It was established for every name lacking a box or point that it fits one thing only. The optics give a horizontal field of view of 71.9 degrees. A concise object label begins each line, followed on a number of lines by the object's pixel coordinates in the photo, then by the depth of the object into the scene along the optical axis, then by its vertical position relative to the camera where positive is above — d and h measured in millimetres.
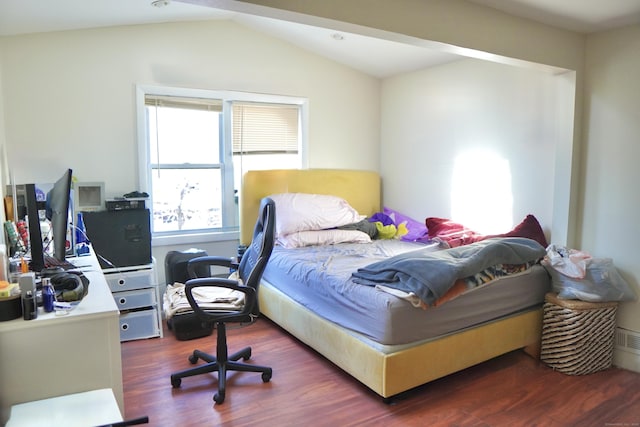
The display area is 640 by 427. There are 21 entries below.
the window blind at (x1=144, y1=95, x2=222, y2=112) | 3795 +601
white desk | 1580 -689
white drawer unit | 3295 -981
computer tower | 3262 -498
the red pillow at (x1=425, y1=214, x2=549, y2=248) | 3270 -494
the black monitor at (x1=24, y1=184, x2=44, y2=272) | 2045 -273
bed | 2346 -1020
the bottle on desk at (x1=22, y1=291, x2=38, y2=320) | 1606 -500
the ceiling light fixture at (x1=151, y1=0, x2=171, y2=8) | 2953 +1133
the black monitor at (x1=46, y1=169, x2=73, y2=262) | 2100 -217
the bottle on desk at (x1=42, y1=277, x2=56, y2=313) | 1692 -497
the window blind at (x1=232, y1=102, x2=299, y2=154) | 4238 +419
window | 3871 +212
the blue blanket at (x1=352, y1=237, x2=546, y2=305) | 2336 -538
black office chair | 2477 -772
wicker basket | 2734 -1028
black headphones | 1854 -517
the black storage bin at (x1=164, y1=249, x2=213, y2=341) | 3295 -1067
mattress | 2342 -772
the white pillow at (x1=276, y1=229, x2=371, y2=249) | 3752 -586
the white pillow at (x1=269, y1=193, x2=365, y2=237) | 3857 -379
